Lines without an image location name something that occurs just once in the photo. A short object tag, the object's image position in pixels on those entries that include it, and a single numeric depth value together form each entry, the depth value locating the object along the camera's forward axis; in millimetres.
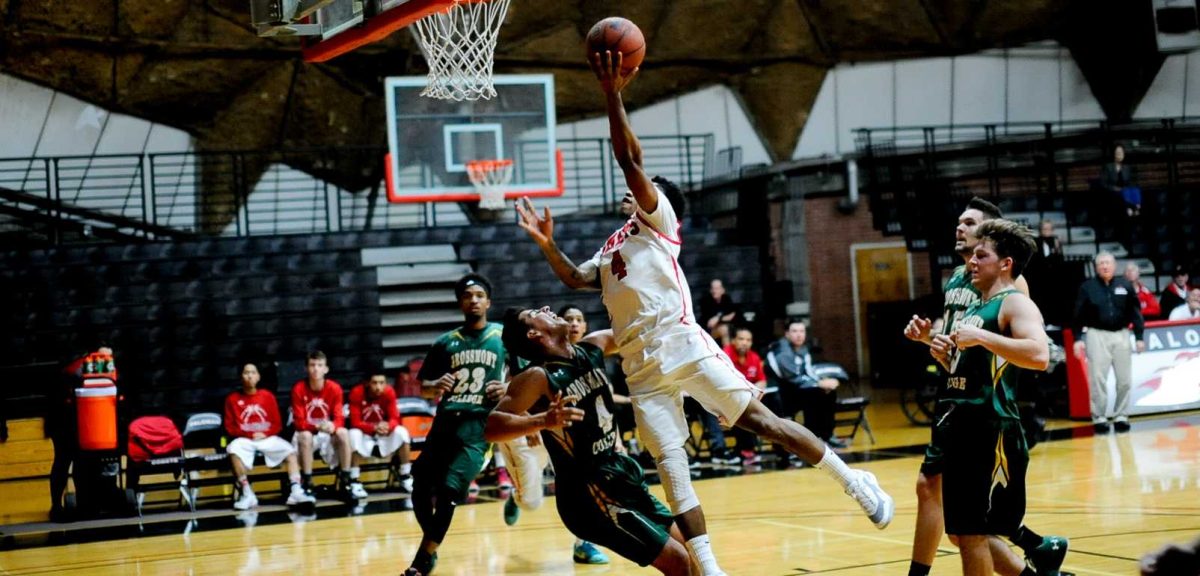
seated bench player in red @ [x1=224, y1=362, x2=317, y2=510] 12000
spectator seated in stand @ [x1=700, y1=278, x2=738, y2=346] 15180
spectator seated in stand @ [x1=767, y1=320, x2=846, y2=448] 13367
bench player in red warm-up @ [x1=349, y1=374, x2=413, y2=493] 12523
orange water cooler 11477
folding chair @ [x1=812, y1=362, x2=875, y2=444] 13852
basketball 5570
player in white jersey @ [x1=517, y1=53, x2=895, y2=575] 5699
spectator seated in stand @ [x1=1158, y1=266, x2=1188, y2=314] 16500
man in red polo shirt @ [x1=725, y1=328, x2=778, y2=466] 13211
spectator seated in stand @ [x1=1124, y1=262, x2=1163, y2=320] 15766
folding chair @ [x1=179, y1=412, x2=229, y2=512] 12086
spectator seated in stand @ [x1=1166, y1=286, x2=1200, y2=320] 15617
